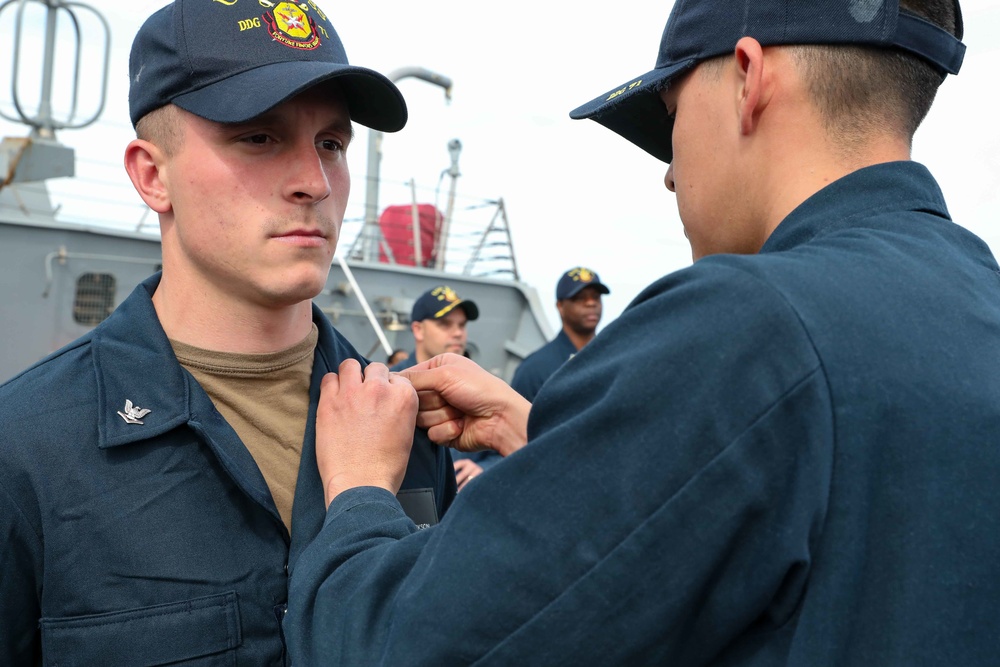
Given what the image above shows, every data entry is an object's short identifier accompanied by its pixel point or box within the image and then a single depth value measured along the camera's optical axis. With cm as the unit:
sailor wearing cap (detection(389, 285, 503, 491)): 782
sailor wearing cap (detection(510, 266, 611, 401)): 701
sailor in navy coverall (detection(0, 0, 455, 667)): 160
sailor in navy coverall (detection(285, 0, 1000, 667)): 107
